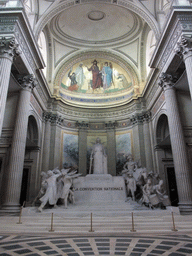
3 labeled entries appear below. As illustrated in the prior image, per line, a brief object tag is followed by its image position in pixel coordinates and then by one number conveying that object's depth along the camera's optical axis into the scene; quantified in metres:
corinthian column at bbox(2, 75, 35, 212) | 8.83
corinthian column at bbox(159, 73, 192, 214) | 8.74
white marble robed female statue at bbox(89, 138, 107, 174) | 11.34
